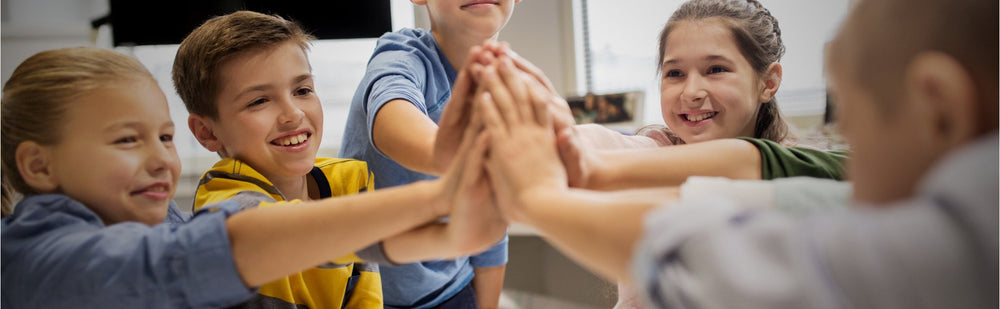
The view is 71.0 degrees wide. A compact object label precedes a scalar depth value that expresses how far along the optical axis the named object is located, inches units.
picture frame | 77.2
